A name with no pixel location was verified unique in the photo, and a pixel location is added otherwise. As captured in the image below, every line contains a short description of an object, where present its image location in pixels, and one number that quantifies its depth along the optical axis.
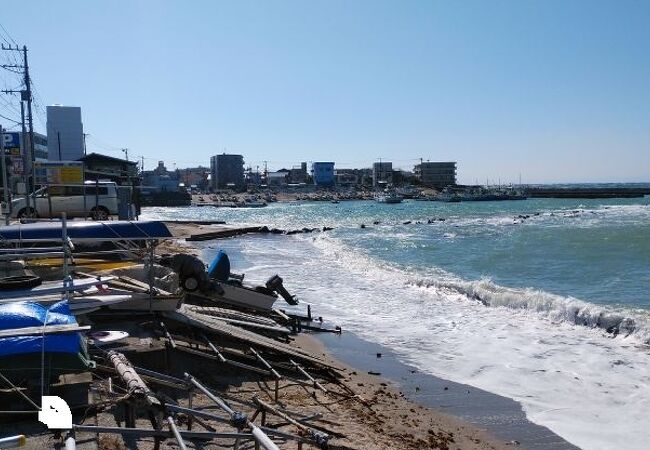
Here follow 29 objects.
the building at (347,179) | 188.52
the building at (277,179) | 188.27
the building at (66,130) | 81.06
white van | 22.40
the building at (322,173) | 175.12
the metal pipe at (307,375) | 9.10
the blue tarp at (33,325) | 5.73
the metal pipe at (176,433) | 4.32
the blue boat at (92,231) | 10.82
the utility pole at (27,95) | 27.89
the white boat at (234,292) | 14.64
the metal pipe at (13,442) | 3.26
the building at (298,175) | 190.88
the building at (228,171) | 181.00
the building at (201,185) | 187.62
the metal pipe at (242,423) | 3.95
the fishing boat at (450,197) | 130.75
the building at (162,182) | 125.39
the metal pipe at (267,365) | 8.70
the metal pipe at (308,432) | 5.09
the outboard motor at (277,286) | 16.31
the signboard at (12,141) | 37.76
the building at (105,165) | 39.75
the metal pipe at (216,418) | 4.91
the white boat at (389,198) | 127.14
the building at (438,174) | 175.50
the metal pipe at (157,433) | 4.26
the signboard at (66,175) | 22.98
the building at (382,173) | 187.90
